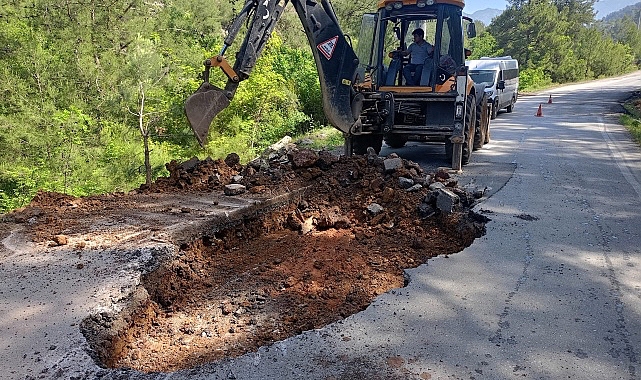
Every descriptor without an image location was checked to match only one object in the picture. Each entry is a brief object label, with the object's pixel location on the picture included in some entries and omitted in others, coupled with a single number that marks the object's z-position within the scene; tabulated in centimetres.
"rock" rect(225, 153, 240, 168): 819
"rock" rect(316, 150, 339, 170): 789
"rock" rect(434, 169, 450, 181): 757
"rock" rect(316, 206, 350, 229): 652
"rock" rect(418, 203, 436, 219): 629
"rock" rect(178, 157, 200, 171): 768
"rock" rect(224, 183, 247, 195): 688
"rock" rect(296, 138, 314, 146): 1330
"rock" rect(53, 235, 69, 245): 510
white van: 1777
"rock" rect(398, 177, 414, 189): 701
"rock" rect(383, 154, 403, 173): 742
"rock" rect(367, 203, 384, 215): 654
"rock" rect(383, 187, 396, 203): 679
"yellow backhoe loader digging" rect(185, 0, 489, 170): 768
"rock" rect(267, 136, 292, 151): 1263
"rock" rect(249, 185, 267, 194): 700
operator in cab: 927
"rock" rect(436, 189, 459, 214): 621
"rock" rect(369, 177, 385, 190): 714
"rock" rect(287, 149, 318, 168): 784
